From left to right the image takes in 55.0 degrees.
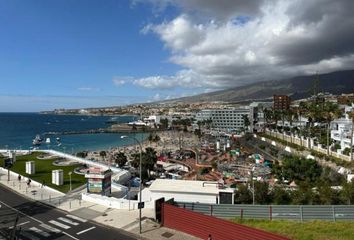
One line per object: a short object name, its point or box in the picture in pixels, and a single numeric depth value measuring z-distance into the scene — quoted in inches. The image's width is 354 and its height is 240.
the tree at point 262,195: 1411.2
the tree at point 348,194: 1296.8
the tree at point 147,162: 2513.5
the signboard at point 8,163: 2024.1
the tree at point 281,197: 1389.0
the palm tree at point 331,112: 3486.7
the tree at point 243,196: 1428.4
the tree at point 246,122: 7079.2
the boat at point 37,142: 6323.8
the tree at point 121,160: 2805.1
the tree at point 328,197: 1304.1
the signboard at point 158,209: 1147.3
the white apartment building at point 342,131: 3070.6
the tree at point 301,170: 2023.9
